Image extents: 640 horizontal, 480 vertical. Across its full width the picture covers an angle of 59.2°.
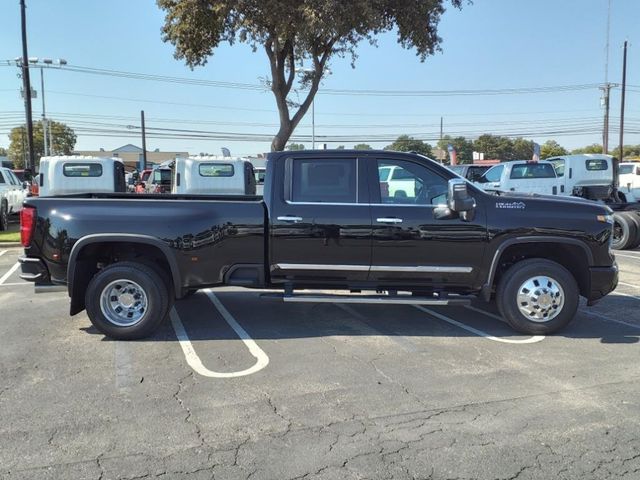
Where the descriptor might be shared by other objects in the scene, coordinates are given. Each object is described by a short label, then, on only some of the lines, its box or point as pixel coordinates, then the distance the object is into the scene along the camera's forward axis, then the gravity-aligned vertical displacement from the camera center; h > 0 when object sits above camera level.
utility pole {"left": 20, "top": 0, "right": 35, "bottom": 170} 22.31 +4.57
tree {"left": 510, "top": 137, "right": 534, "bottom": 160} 103.15 +7.54
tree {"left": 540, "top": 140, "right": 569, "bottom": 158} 85.38 +6.21
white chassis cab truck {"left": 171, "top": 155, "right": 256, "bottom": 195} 13.94 +0.39
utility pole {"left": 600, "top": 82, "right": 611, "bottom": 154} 40.41 +5.36
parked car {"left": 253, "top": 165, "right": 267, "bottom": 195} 20.96 +0.63
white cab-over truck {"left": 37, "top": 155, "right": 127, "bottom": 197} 13.50 +0.42
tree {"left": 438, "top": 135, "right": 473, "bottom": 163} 92.31 +7.57
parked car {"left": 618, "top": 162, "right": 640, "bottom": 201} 19.56 +0.38
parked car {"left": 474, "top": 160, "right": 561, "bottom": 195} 16.72 +0.32
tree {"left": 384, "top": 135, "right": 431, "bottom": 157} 82.00 +6.83
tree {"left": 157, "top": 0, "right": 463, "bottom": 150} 15.07 +4.66
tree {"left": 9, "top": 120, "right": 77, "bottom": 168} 90.56 +8.57
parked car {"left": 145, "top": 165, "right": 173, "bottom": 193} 19.45 +0.39
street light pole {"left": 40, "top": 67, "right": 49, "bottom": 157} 49.78 +7.66
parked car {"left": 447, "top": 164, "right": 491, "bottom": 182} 18.58 +0.60
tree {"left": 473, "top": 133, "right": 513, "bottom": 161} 102.50 +7.68
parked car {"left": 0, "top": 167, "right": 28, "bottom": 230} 16.97 -0.09
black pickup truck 5.79 -0.55
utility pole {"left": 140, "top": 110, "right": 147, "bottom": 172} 54.83 +5.20
